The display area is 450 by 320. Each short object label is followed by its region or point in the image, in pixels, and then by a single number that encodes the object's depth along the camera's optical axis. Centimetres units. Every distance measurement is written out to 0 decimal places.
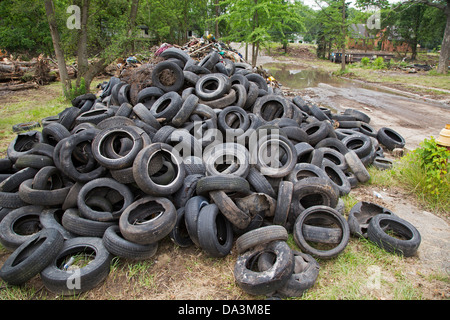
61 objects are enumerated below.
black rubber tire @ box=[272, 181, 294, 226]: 391
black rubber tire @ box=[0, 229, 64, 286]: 305
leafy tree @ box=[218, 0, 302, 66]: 1465
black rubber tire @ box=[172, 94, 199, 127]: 546
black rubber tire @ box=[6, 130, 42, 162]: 527
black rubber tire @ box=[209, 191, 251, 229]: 360
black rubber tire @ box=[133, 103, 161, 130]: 529
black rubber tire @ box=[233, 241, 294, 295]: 295
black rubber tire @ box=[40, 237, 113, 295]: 306
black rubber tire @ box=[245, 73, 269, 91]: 775
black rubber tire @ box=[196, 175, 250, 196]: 370
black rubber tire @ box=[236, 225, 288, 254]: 336
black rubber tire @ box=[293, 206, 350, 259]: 355
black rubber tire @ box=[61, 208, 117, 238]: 368
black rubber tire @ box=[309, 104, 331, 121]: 741
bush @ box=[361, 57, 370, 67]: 2777
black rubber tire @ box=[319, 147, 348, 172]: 559
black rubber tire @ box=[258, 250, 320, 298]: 307
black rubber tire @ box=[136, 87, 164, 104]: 618
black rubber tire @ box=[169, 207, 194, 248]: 381
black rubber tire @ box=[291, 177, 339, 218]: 414
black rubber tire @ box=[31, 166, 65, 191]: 407
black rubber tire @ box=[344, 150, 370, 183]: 548
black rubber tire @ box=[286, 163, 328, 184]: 464
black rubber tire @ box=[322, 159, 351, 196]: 502
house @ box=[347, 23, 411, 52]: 2355
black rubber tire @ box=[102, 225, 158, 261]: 339
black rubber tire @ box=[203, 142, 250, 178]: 422
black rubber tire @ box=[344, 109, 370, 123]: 880
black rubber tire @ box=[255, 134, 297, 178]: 445
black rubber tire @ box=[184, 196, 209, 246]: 361
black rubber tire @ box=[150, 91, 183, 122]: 554
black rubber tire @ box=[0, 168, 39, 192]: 427
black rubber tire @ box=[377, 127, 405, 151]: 710
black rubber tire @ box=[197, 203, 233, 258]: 343
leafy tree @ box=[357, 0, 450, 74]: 2100
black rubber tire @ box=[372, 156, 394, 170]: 605
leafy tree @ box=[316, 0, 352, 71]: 2223
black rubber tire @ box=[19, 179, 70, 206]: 390
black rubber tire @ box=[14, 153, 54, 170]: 438
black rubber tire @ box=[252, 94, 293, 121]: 642
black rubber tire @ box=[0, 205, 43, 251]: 367
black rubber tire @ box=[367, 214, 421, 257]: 360
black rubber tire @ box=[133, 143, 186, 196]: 374
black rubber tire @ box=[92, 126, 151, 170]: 397
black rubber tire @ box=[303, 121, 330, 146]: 602
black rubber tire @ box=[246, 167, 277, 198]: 418
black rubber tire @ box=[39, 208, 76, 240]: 376
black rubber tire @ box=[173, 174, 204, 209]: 410
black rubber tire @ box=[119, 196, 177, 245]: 336
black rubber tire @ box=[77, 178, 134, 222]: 380
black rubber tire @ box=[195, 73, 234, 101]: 617
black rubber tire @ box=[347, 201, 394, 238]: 406
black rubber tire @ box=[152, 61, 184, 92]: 645
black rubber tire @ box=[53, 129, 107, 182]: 413
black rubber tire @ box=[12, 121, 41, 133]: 797
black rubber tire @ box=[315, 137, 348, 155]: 595
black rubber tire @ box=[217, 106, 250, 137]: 542
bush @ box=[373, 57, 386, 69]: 2594
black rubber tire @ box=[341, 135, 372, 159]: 604
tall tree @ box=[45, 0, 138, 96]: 1199
